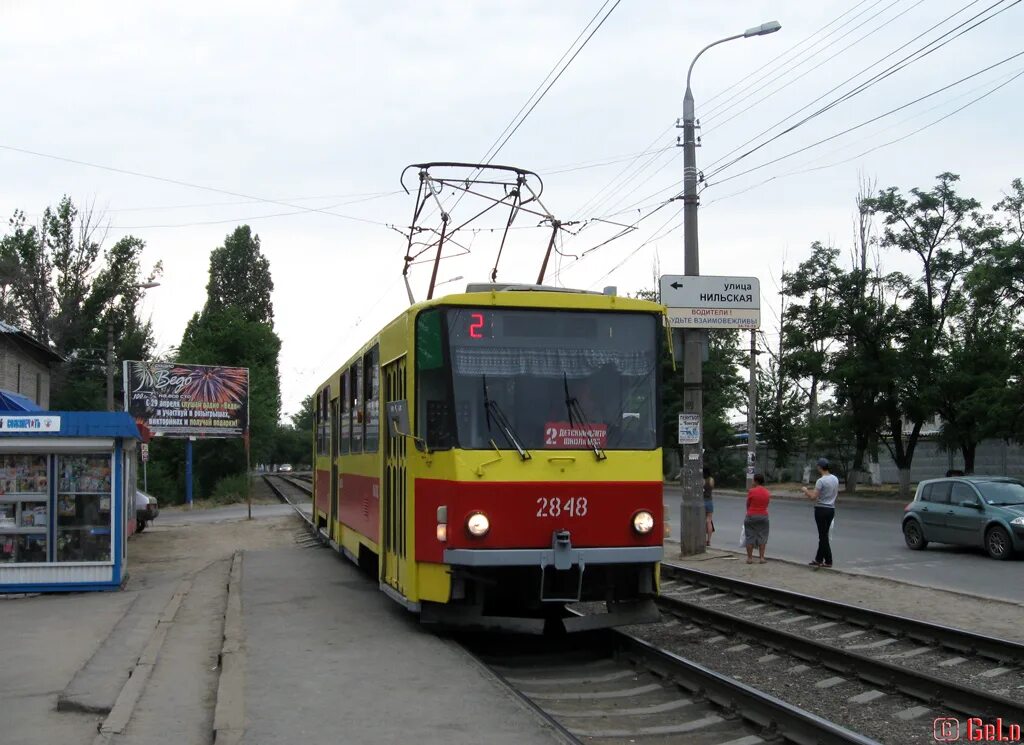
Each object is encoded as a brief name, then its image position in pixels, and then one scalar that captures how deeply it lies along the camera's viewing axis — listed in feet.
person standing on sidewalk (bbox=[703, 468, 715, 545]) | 69.97
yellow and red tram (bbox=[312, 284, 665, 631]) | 30.01
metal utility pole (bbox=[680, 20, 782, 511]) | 60.03
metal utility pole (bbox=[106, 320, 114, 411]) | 99.88
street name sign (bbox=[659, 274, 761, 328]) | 58.70
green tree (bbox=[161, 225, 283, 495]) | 200.64
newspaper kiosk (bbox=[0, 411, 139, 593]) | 48.06
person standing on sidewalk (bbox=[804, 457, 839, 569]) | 53.67
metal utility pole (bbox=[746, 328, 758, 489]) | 107.24
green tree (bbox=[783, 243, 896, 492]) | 127.54
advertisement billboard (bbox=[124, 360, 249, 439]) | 145.07
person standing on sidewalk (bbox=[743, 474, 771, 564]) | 55.88
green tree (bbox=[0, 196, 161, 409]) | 187.83
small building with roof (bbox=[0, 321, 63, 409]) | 117.60
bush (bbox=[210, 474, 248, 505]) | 160.35
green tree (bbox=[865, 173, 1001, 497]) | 123.44
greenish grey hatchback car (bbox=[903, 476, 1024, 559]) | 58.18
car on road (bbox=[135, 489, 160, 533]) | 99.55
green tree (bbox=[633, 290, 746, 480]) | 193.06
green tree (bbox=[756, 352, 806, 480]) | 171.83
